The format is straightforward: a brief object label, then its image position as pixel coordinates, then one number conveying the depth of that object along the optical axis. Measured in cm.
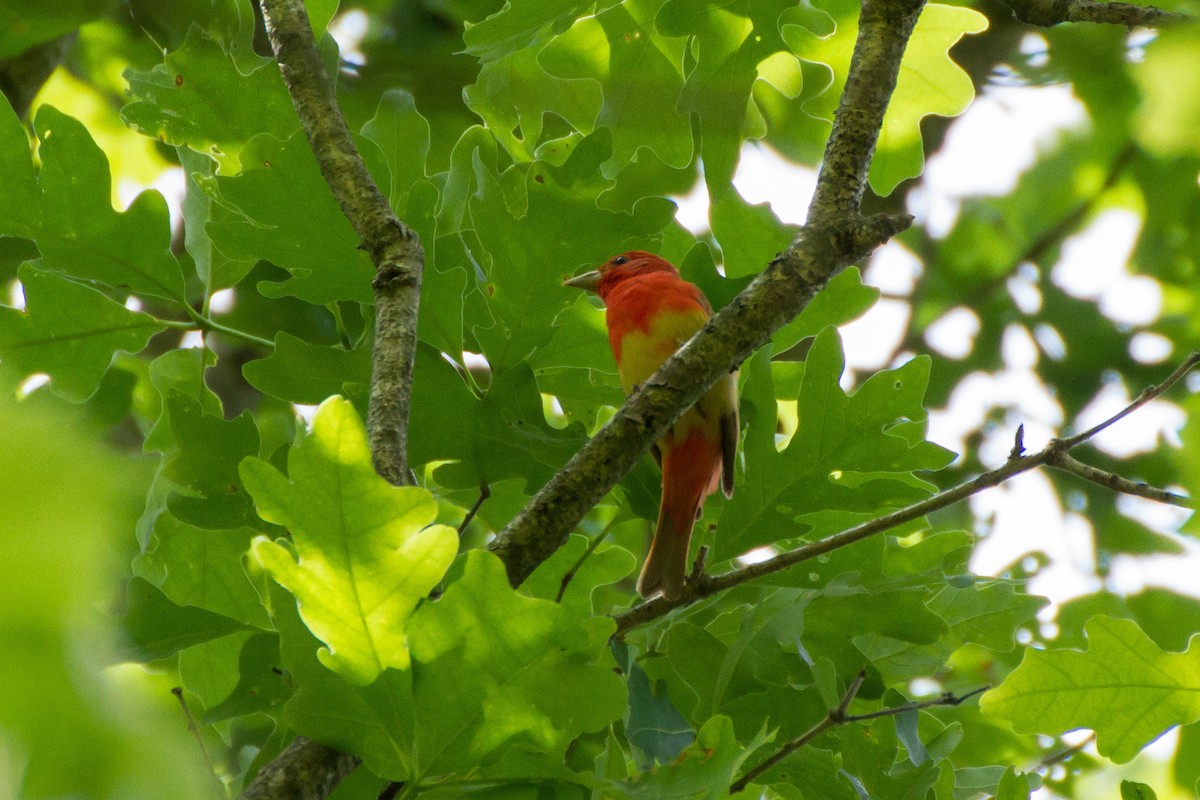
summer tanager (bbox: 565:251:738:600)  514
